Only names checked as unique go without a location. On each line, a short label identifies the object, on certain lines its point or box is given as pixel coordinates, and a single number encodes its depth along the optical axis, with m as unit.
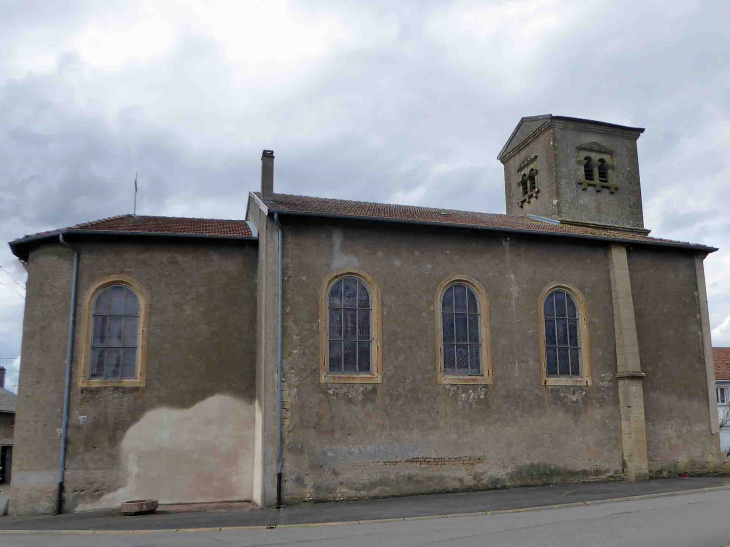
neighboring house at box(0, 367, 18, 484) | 25.64
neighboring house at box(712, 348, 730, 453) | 32.38
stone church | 13.98
